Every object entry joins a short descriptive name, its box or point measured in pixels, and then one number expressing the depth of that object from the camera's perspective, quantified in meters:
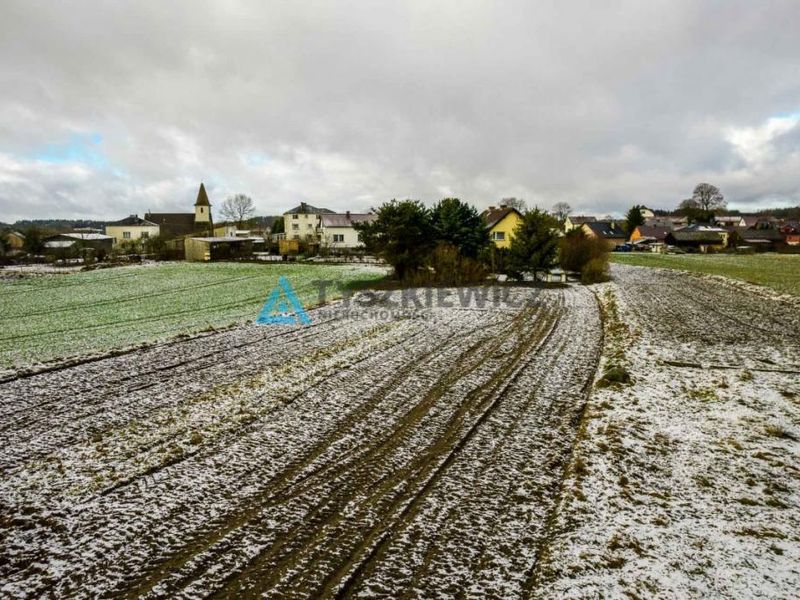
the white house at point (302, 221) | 82.94
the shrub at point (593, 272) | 33.46
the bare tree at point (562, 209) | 143.82
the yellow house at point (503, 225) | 51.88
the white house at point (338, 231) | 76.69
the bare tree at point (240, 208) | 123.88
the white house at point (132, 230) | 92.50
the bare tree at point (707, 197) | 120.88
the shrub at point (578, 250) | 36.44
